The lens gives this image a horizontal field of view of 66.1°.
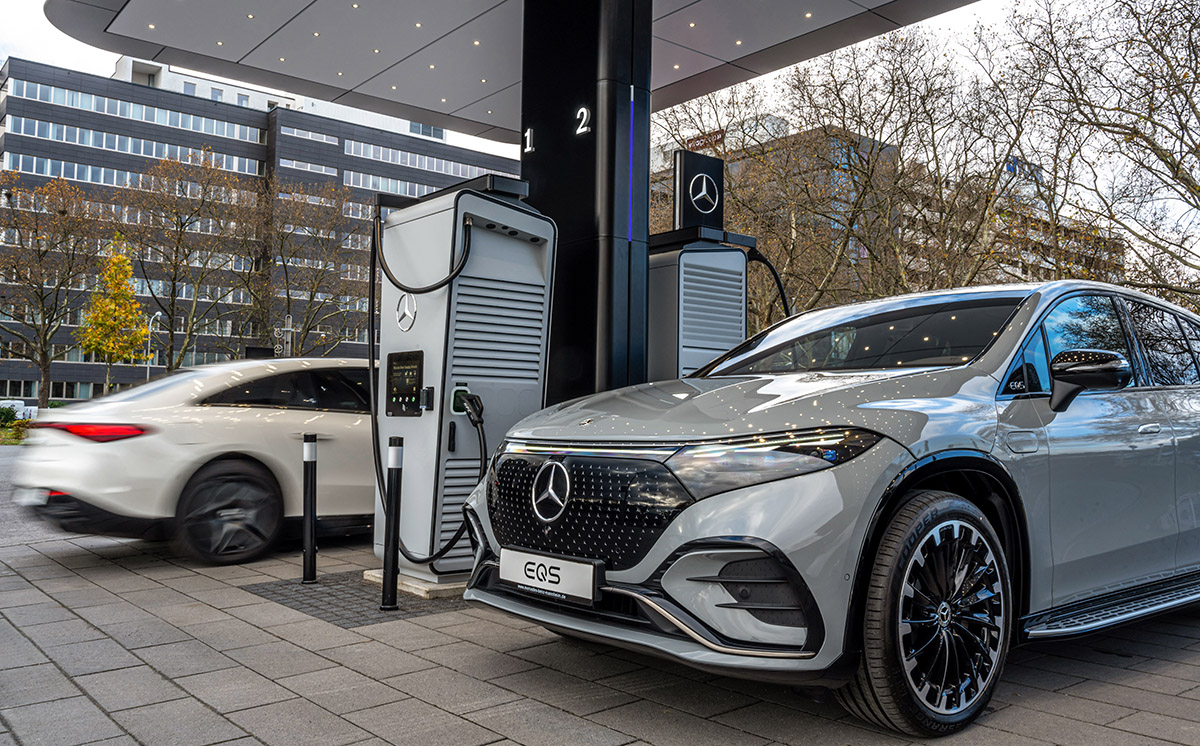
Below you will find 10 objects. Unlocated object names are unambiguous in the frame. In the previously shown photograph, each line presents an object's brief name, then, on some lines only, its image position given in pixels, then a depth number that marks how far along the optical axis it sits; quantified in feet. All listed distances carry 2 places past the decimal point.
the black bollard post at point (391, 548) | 17.21
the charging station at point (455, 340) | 18.90
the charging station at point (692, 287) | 23.90
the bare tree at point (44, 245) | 110.63
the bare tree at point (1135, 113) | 50.14
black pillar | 22.79
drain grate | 16.78
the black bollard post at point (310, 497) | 19.58
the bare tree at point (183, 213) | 119.24
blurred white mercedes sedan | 20.53
